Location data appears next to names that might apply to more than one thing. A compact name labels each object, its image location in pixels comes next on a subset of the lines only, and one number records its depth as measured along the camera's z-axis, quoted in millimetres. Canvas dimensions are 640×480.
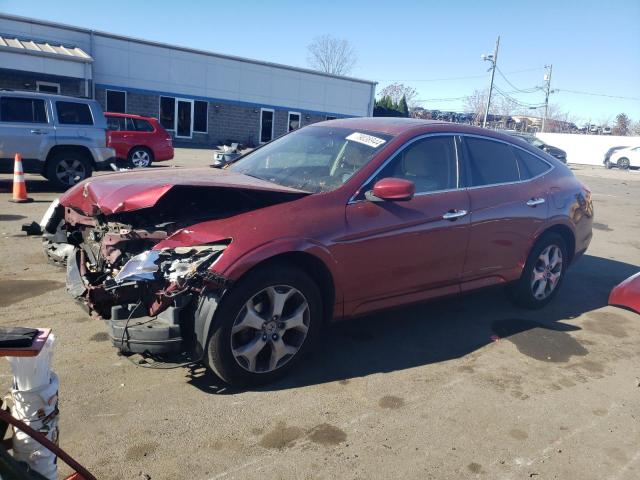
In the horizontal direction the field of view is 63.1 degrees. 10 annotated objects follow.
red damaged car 3178
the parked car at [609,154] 35531
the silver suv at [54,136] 10031
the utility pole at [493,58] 43531
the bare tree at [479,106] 72731
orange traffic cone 9234
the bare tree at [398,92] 63000
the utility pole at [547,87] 59938
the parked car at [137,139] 14883
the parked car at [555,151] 29306
